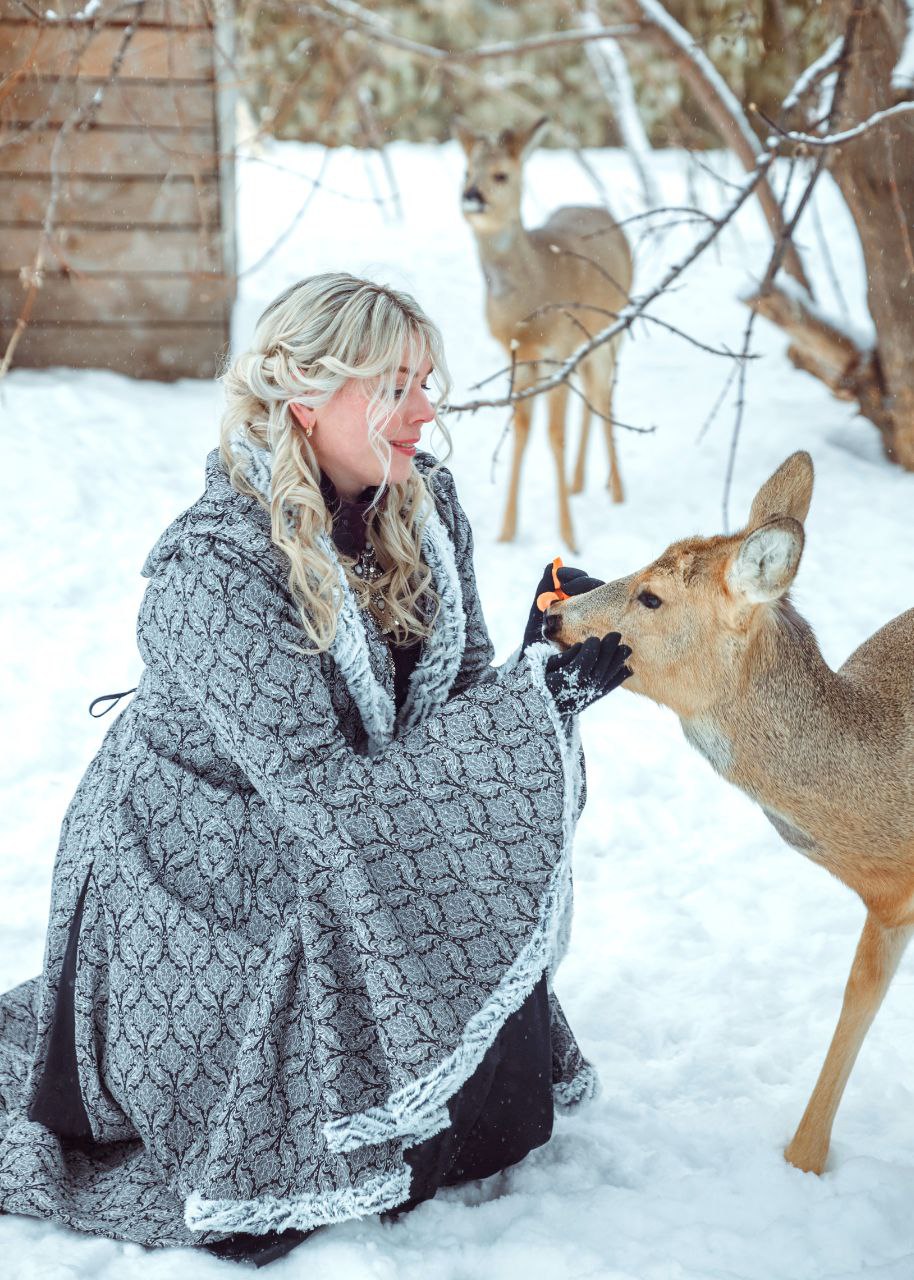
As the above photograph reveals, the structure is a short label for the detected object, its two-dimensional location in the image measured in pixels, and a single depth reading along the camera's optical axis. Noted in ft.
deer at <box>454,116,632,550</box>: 20.10
